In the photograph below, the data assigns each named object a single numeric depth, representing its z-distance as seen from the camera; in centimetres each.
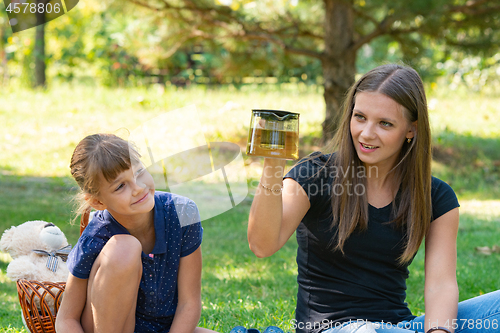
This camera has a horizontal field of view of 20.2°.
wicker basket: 306
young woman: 303
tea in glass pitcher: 282
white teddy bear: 320
